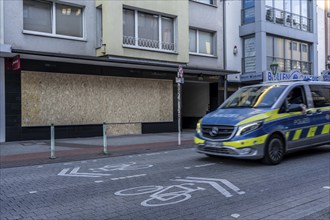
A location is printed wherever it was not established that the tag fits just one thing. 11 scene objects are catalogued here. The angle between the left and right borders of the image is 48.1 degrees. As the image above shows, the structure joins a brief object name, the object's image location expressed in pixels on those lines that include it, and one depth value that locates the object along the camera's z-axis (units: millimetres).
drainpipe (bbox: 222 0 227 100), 22948
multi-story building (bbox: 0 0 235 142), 15008
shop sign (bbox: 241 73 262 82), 22812
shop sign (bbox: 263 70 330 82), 19484
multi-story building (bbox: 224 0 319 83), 23062
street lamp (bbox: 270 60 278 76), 18473
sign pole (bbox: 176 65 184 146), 14555
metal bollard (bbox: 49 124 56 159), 11000
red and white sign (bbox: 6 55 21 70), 14082
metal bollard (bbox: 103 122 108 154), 11891
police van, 8625
